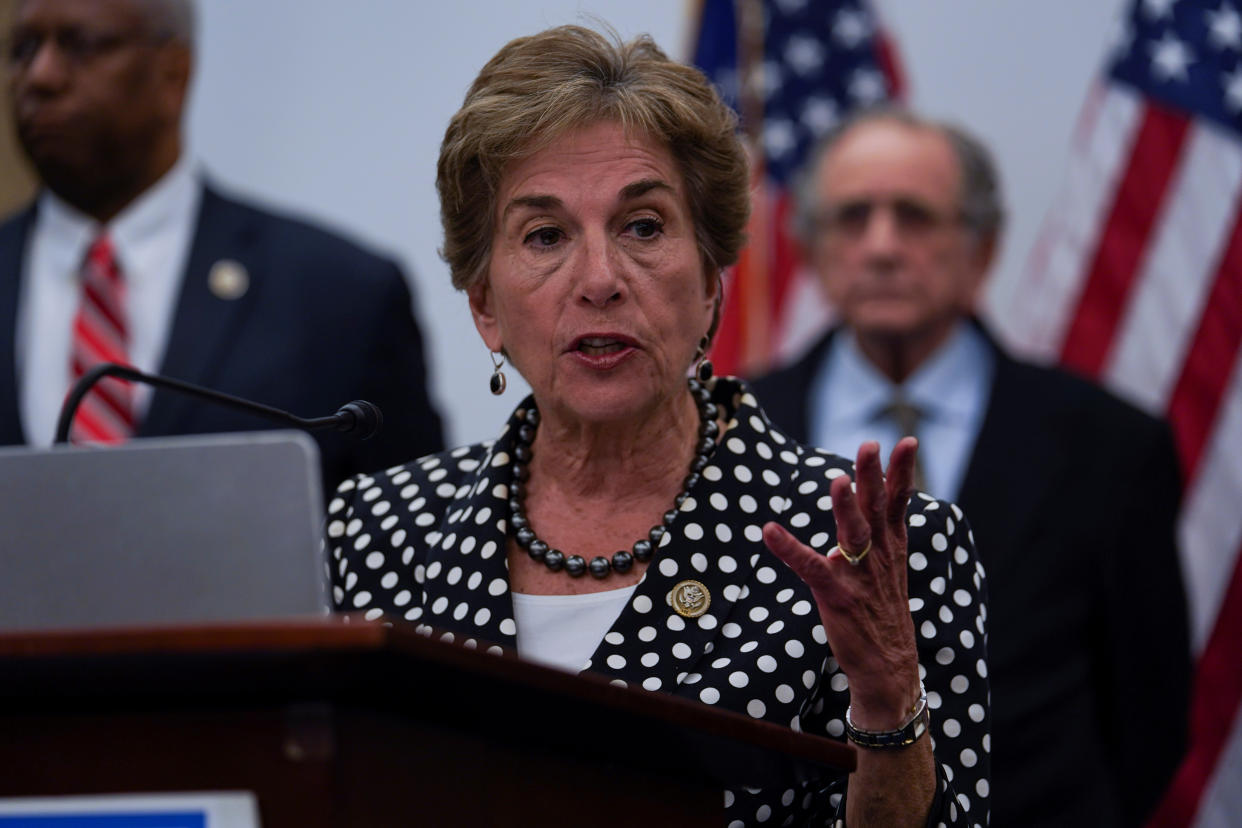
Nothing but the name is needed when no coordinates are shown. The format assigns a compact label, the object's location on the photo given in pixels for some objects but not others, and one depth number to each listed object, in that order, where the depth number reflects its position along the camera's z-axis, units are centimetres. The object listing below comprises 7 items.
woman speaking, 426
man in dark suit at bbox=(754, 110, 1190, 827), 725
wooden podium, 259
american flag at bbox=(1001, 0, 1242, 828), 880
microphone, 389
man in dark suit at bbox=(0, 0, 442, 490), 718
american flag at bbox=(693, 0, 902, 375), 1019
